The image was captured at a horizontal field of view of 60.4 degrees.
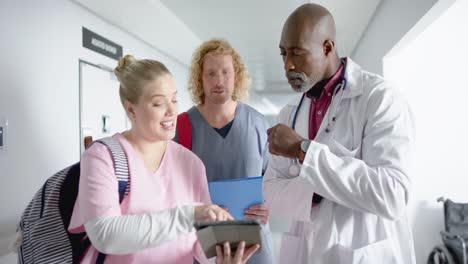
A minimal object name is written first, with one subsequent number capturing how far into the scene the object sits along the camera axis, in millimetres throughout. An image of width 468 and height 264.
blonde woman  1059
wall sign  2914
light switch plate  2049
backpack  1146
